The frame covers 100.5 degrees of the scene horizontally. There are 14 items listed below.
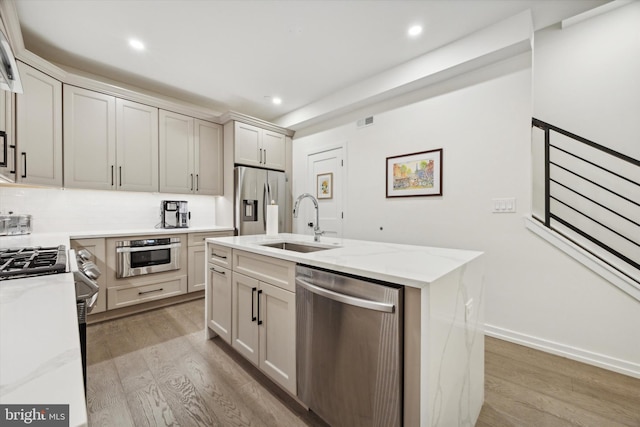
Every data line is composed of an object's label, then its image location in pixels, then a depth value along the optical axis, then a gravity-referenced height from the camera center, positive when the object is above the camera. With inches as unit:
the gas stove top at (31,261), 38.9 -8.9
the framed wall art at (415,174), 113.7 +16.9
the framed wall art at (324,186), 156.7 +15.5
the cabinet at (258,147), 153.7 +39.6
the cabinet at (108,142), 111.3 +31.3
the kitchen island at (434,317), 38.8 -17.5
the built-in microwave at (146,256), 112.9 -20.1
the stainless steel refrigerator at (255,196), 150.3 +9.1
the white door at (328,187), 151.6 +14.6
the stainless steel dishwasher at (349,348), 41.5 -24.3
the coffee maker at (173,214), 141.4 -1.5
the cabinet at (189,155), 137.6 +31.0
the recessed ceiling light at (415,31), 94.2 +65.2
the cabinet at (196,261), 133.3 -25.2
